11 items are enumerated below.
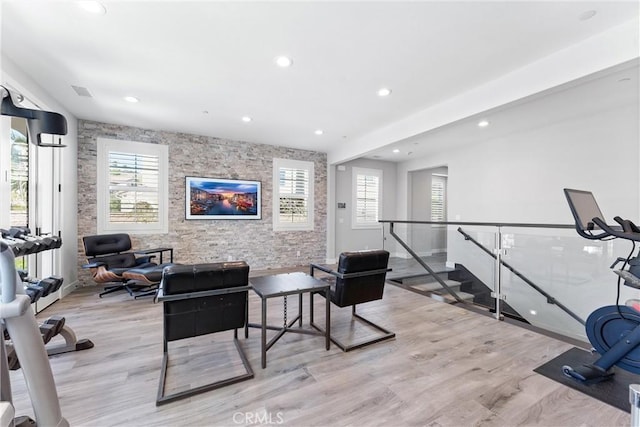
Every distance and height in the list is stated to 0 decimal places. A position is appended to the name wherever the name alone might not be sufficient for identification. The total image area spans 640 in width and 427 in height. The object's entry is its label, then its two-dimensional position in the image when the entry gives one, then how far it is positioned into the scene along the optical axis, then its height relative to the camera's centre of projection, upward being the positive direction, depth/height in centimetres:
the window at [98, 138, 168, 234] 486 +42
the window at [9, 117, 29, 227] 310 +41
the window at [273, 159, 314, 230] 634 +39
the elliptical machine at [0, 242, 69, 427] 121 -67
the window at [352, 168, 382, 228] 734 +41
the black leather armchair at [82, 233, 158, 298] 409 -83
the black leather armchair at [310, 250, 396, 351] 278 -72
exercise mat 194 -130
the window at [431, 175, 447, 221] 825 +44
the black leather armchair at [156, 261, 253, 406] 202 -73
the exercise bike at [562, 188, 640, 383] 195 -87
